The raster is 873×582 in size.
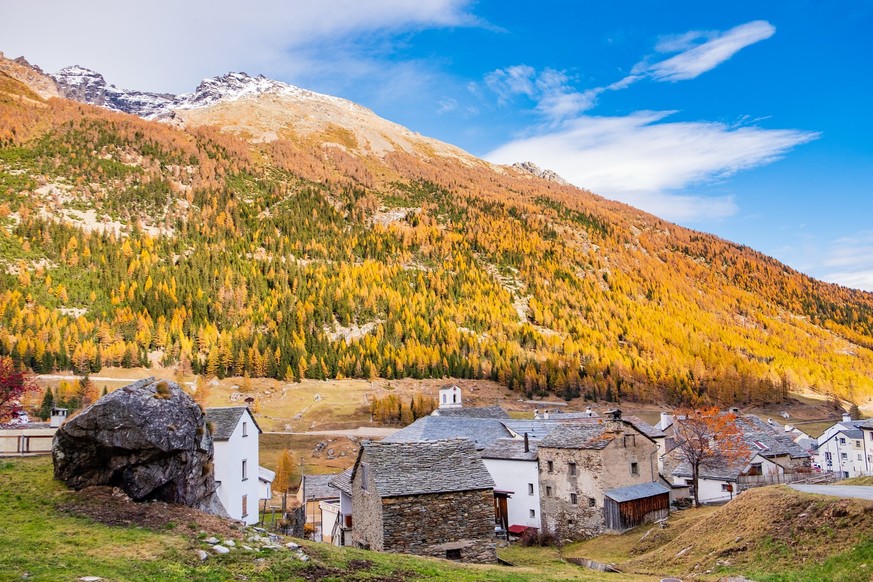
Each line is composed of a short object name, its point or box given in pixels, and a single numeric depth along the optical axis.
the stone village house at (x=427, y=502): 30.12
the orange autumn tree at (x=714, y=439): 52.56
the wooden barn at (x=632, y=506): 43.00
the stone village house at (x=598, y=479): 43.94
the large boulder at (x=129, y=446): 21.53
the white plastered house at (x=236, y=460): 40.62
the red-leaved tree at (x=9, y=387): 42.12
